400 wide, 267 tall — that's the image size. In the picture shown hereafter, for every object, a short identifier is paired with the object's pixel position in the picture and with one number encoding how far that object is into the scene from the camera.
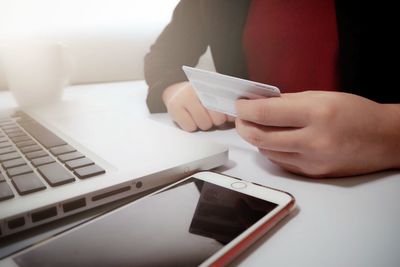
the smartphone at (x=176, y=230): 0.19
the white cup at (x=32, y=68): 0.63
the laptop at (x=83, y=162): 0.23
